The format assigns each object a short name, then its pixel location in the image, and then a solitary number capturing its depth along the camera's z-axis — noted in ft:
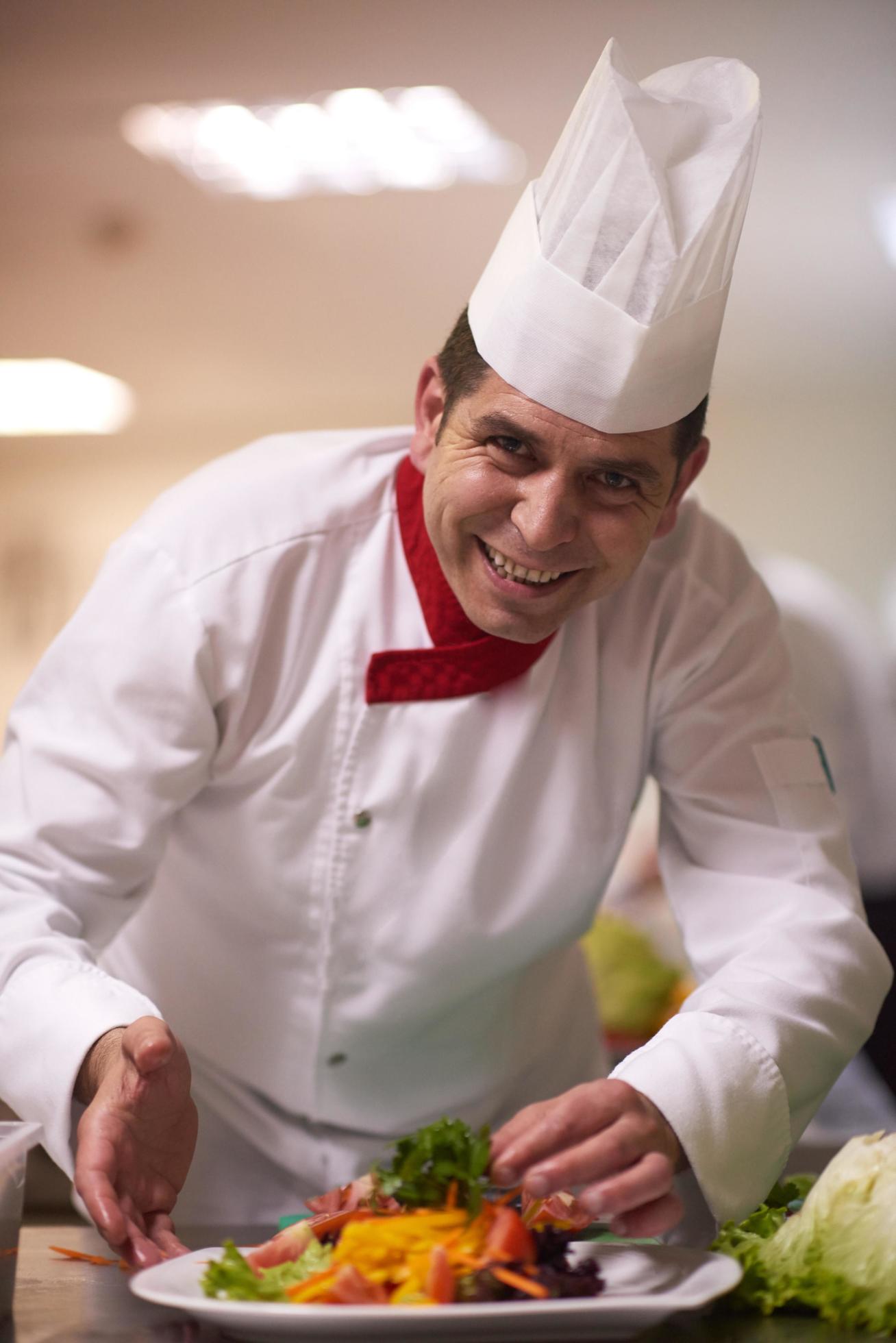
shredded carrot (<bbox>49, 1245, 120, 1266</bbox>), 4.15
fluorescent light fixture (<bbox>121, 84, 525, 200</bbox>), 13.71
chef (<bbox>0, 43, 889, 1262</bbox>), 4.37
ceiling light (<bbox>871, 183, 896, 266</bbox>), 16.66
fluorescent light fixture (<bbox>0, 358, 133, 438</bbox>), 22.09
